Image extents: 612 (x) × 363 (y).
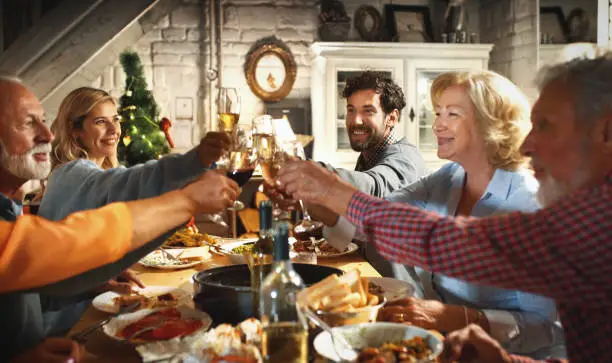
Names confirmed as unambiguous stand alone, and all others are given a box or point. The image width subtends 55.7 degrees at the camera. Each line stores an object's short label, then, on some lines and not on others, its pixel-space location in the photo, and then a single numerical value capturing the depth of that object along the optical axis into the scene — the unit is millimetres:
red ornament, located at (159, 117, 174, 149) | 4309
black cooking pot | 1221
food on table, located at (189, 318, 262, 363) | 1062
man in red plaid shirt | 975
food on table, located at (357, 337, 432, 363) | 987
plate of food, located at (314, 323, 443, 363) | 1000
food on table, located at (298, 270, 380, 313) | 1200
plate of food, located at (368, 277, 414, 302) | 1470
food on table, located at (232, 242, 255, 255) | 2043
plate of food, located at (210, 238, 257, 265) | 1955
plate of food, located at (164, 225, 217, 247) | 2484
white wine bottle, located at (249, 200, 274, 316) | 1344
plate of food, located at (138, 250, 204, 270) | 2078
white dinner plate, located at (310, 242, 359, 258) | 2199
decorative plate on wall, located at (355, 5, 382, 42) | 4875
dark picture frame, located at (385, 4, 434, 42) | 4836
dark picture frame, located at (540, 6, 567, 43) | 4691
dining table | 1221
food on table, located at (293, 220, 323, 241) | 2470
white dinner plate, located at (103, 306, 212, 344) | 1232
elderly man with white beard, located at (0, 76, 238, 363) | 1172
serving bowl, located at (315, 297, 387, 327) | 1199
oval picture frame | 4836
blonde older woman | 1543
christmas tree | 3936
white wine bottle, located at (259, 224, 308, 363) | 1003
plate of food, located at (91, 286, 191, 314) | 1502
